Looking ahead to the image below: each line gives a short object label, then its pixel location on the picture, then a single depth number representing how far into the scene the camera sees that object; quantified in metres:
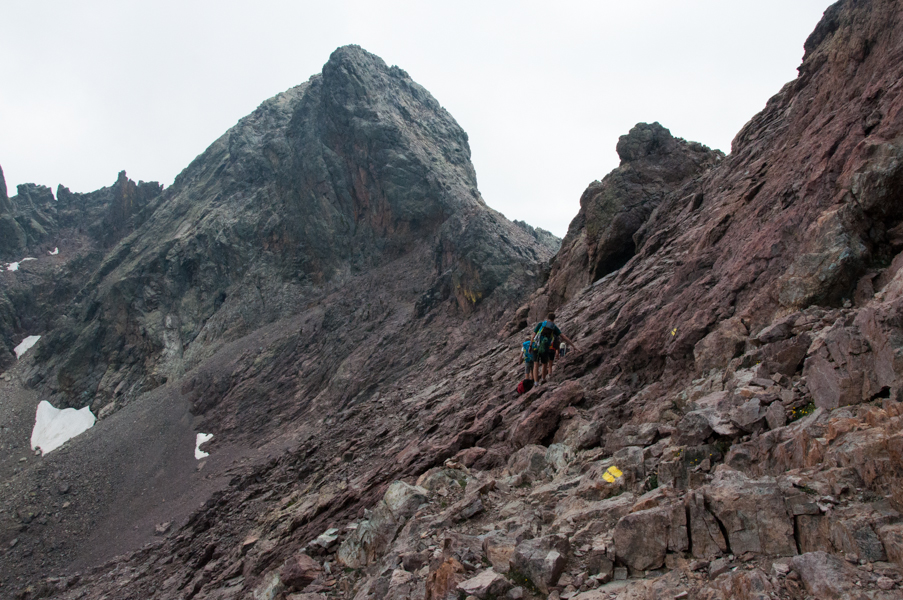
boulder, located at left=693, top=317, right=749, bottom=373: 10.39
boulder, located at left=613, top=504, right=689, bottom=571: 6.61
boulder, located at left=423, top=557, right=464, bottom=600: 7.87
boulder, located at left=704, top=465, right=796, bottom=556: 5.87
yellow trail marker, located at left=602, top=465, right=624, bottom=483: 8.71
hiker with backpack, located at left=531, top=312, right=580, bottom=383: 15.41
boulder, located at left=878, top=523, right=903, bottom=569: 4.87
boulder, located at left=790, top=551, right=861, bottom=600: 4.84
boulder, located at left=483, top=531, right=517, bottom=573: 7.92
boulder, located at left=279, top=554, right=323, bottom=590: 11.35
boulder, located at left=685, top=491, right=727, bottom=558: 6.24
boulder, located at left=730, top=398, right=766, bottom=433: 7.70
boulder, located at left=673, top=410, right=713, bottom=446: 8.13
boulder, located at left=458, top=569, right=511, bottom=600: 7.29
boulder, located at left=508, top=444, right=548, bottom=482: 10.95
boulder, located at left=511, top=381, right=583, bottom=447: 12.61
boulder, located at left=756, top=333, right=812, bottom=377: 8.39
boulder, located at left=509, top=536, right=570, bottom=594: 7.05
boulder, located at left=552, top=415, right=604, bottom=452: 10.83
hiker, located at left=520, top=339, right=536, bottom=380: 15.87
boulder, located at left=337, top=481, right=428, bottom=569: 11.25
